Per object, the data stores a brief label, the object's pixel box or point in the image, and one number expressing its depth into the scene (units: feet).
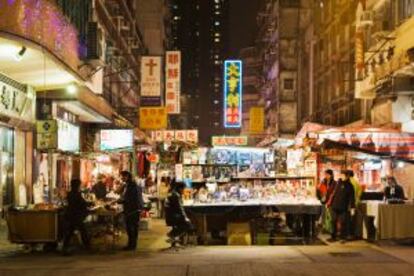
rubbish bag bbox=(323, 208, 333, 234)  64.22
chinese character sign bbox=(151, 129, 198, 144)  149.56
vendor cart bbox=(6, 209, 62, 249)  51.78
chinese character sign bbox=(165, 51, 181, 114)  138.00
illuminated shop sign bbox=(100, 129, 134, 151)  94.92
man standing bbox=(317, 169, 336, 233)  63.93
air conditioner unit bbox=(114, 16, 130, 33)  143.69
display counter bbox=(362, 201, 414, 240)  57.11
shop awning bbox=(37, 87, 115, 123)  76.59
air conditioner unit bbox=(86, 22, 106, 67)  75.92
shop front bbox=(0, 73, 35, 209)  63.77
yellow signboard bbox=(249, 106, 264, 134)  203.51
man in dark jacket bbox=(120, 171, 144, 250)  54.65
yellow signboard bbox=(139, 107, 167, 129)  130.21
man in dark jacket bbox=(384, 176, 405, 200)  63.67
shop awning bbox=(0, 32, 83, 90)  51.10
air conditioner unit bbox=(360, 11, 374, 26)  91.61
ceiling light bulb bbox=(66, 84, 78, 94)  73.43
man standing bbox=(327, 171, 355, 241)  59.93
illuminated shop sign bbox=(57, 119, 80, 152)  84.71
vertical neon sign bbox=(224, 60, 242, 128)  165.78
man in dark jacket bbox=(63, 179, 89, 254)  51.88
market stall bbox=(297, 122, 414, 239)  57.36
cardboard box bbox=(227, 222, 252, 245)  58.90
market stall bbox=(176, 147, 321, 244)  59.00
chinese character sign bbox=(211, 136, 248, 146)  170.44
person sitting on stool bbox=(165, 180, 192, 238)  55.88
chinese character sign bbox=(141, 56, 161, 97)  125.70
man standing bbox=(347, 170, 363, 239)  61.11
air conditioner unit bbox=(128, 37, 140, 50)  173.20
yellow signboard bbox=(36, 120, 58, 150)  61.57
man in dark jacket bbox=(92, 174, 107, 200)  79.91
